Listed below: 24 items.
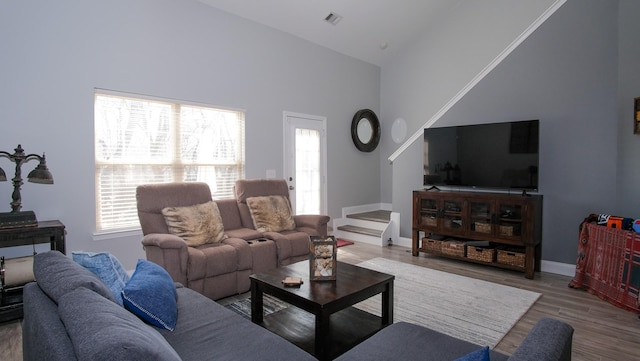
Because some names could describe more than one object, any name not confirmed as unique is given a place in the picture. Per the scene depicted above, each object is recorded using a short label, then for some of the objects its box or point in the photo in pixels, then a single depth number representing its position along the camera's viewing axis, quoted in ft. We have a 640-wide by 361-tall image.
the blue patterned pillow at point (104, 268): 5.48
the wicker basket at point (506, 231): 12.91
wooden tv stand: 12.55
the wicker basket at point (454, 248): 14.15
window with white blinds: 12.15
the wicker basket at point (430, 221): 14.92
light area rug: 8.71
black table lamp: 9.20
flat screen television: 12.91
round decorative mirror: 21.07
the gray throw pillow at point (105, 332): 2.68
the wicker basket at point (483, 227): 13.45
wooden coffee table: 6.69
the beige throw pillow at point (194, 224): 10.89
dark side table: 9.04
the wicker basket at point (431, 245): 14.83
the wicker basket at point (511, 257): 12.71
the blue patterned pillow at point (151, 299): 5.42
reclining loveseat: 9.86
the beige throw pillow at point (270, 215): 13.10
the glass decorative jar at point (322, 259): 8.00
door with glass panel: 17.76
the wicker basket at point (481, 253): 13.37
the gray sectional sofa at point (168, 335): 2.92
